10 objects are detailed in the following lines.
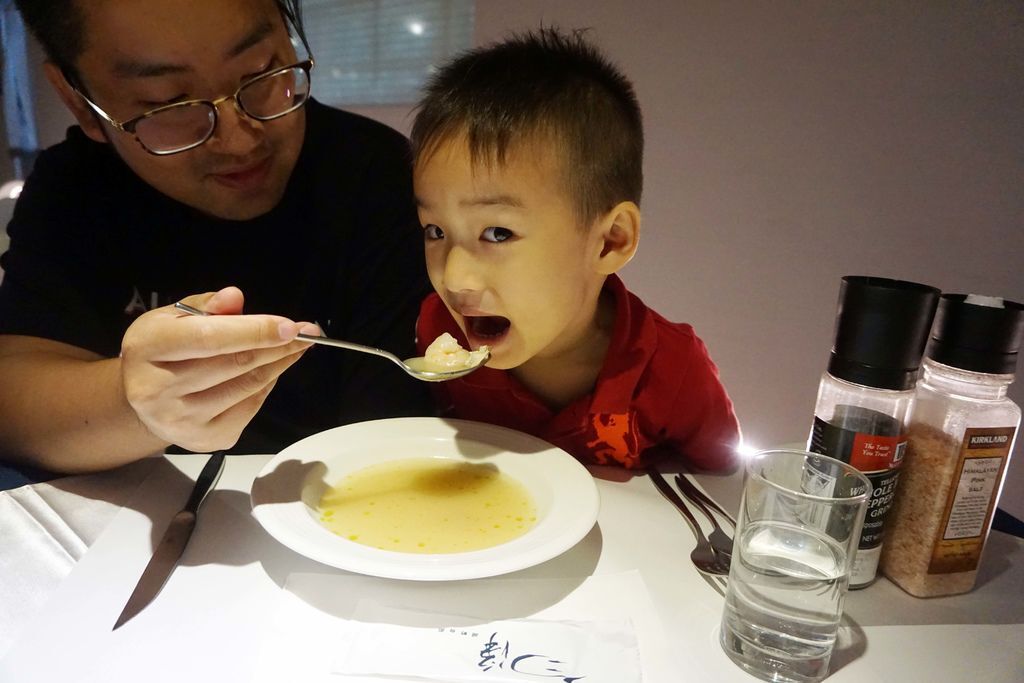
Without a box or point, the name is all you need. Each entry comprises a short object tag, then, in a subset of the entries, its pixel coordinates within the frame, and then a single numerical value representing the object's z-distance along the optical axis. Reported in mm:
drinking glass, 610
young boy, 915
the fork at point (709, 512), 802
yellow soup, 753
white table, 596
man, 771
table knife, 656
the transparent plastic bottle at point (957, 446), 669
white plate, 646
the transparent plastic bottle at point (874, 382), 687
